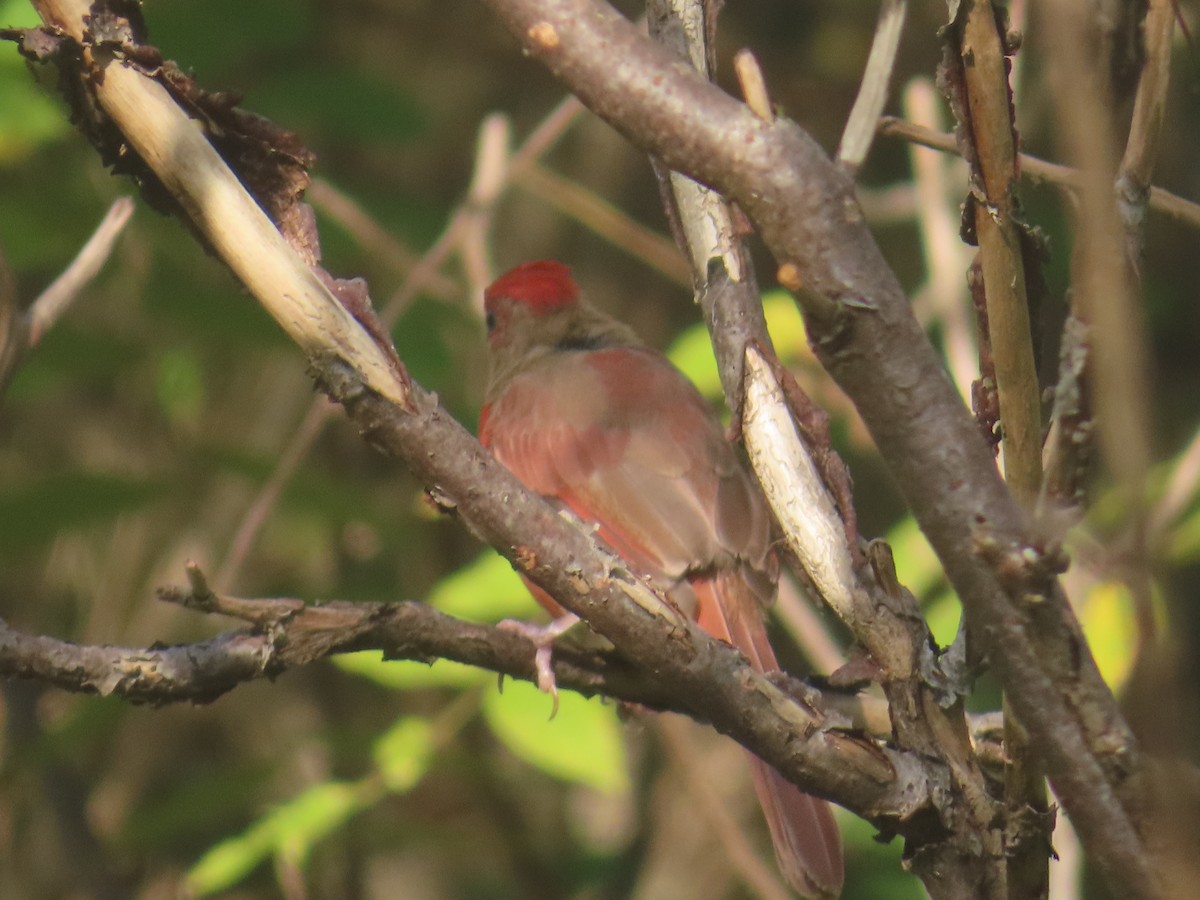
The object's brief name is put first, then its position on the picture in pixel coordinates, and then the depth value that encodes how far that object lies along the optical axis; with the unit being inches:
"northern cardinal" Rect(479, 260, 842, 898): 259.9
